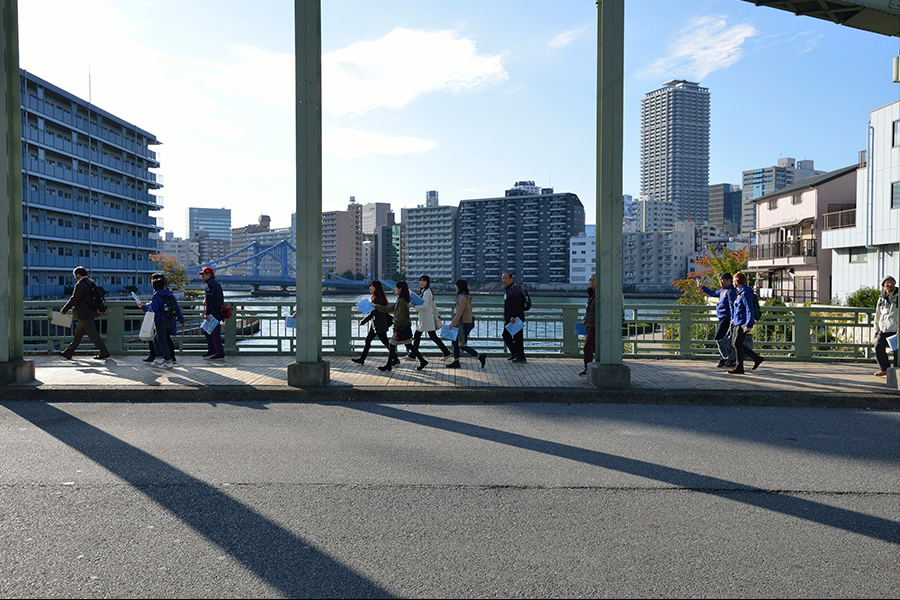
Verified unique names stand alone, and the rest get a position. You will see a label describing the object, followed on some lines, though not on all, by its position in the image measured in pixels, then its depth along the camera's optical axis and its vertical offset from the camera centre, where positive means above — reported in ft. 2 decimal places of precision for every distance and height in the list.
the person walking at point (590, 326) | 35.88 -2.33
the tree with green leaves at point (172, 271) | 297.31 +6.80
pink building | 150.82 +12.83
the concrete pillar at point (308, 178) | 30.01 +5.12
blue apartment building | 190.39 +32.14
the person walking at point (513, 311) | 40.75 -1.69
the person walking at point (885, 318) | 32.94 -1.72
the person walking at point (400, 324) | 36.67 -2.28
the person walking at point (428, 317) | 39.06 -2.00
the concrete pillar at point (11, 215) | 30.04 +3.36
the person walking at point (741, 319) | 35.35 -1.89
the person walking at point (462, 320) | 38.60 -2.18
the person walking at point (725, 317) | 37.76 -1.90
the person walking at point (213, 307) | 40.60 -1.44
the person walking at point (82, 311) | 39.81 -1.68
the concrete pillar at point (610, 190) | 29.65 +4.44
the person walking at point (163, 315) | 37.63 -1.80
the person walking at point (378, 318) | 37.06 -1.94
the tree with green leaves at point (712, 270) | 141.18 +3.60
